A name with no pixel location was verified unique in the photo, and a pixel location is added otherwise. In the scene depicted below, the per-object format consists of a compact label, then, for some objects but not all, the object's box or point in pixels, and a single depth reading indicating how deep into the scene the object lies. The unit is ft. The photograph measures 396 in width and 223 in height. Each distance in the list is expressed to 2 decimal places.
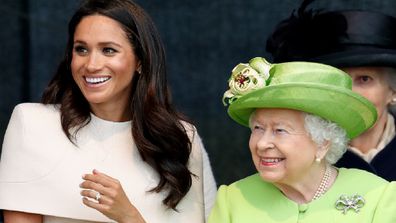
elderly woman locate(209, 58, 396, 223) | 24.14
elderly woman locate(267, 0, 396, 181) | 28.84
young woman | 26.66
